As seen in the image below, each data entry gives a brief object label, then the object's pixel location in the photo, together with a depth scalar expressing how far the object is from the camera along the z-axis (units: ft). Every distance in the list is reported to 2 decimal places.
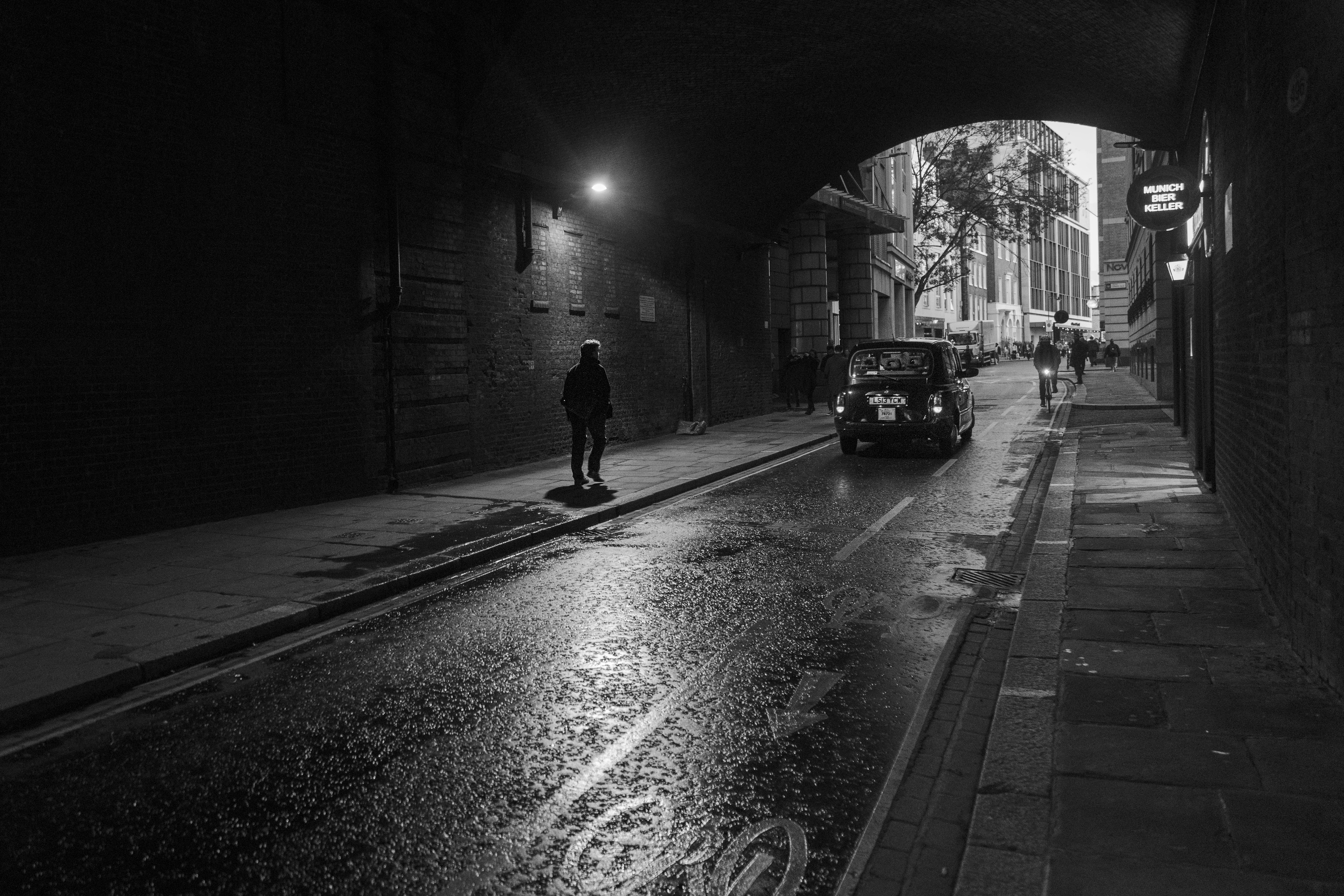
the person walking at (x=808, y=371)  86.33
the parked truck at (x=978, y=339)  195.52
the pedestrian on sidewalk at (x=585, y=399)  40.81
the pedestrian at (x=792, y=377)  87.61
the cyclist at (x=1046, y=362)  78.28
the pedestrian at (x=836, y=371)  72.95
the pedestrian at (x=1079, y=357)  112.57
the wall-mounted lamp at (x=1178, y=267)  46.93
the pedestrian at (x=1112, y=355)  178.91
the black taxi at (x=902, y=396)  48.60
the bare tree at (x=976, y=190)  145.18
